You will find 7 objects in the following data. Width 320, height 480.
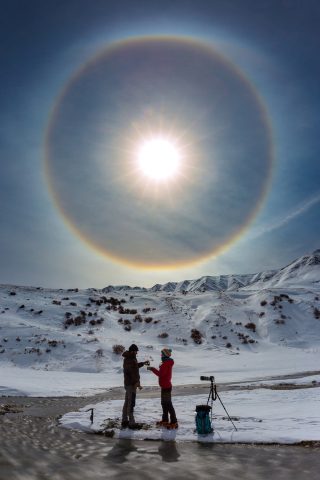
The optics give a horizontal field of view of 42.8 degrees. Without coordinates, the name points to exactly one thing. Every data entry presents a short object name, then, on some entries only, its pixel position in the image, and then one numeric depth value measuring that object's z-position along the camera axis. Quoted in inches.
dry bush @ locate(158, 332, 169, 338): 1905.8
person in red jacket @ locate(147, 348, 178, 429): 506.3
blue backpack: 456.3
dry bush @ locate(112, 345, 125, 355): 1547.7
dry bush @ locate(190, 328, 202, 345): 1883.6
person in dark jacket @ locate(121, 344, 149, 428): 514.6
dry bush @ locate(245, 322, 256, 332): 2074.9
